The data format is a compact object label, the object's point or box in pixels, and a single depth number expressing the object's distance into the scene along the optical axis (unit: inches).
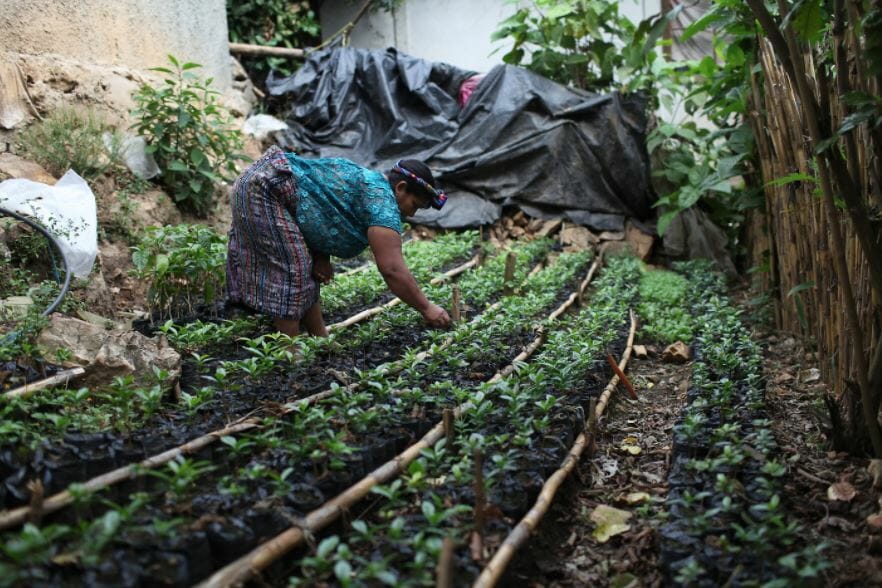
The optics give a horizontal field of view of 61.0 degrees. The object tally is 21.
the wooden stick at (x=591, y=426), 118.4
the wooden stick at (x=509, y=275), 201.4
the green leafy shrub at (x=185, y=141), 224.8
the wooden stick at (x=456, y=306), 165.5
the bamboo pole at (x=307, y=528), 71.9
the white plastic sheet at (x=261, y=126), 301.3
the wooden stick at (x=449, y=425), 102.0
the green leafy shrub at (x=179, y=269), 174.4
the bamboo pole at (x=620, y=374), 140.5
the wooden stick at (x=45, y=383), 105.0
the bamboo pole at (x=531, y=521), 76.4
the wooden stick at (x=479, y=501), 79.8
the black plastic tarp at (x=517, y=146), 306.0
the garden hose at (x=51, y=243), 140.0
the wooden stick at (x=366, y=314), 167.4
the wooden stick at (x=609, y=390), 136.2
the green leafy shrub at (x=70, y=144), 201.2
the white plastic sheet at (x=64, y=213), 167.9
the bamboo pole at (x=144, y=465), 78.2
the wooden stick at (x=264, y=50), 345.4
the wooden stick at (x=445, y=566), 63.0
